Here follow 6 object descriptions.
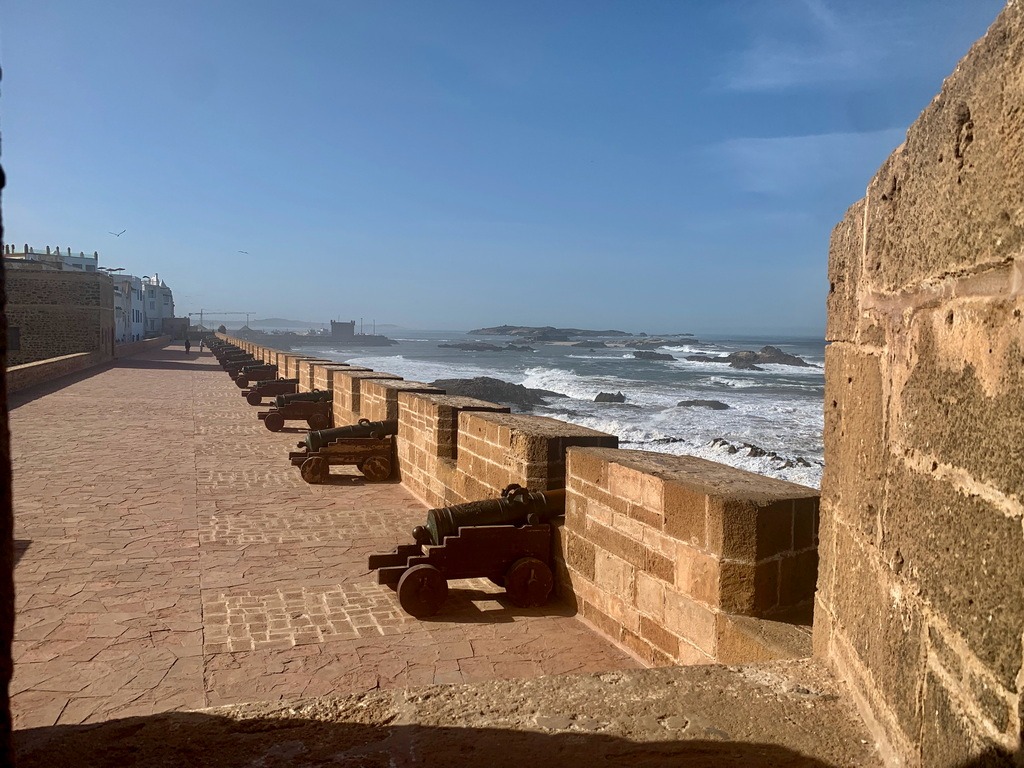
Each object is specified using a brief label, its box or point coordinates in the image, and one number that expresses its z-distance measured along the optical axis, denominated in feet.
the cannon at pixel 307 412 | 40.73
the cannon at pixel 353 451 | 28.60
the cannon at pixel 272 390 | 53.78
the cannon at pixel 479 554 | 15.76
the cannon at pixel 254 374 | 65.98
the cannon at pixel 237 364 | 77.64
